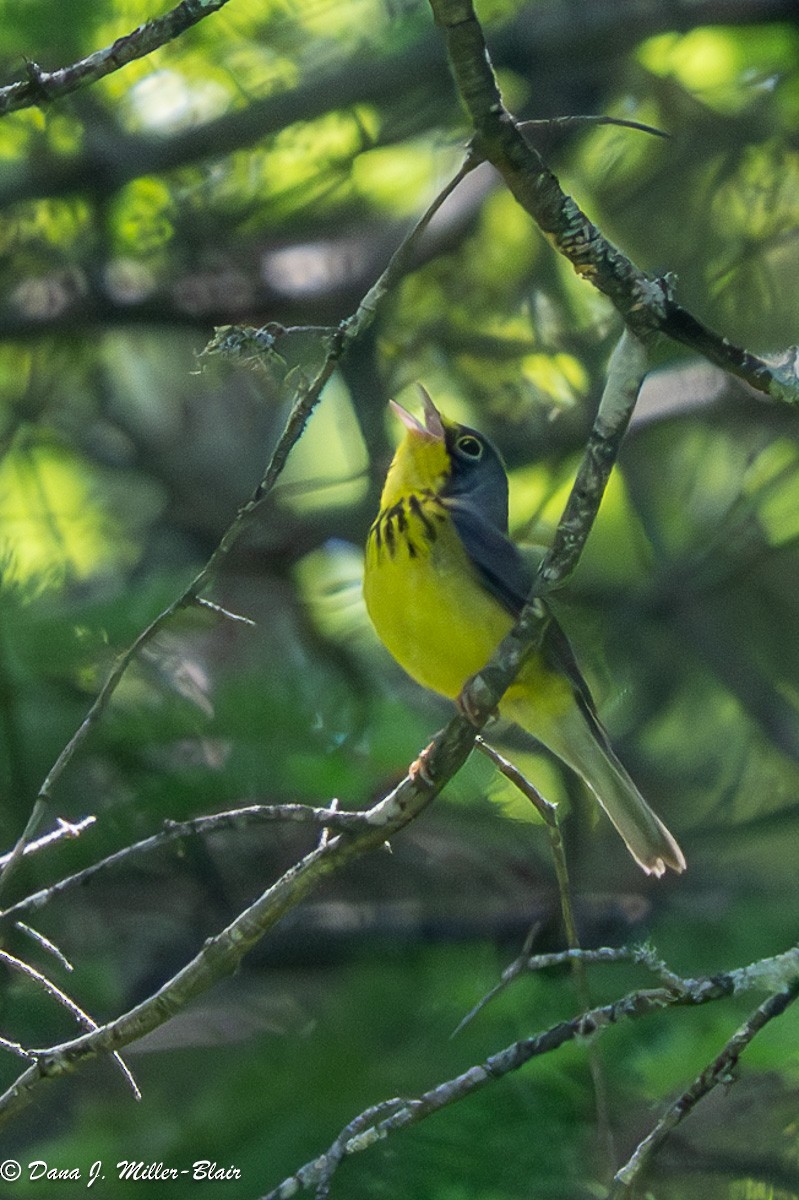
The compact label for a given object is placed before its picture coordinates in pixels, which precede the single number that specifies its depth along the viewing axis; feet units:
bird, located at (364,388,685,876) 29.45
